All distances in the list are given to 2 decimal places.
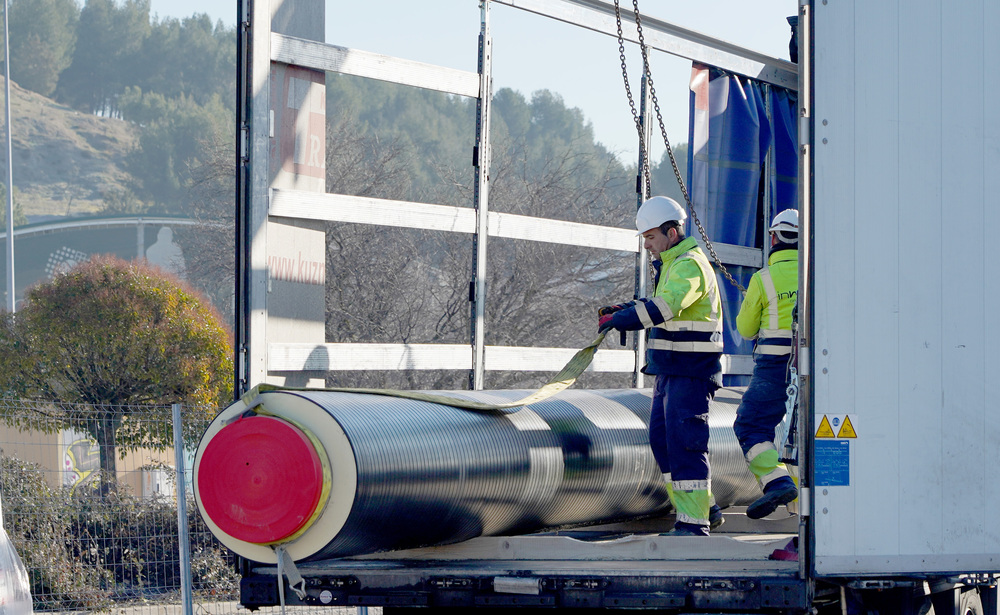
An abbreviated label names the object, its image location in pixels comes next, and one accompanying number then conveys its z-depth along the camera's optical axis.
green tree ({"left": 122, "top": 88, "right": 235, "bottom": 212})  184.62
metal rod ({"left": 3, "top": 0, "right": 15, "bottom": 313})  63.53
